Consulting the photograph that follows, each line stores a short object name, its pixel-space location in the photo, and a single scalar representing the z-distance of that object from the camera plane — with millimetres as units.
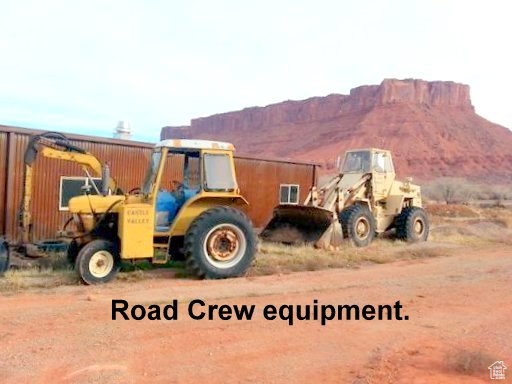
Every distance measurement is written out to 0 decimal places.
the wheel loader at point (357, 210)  12773
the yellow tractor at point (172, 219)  8305
